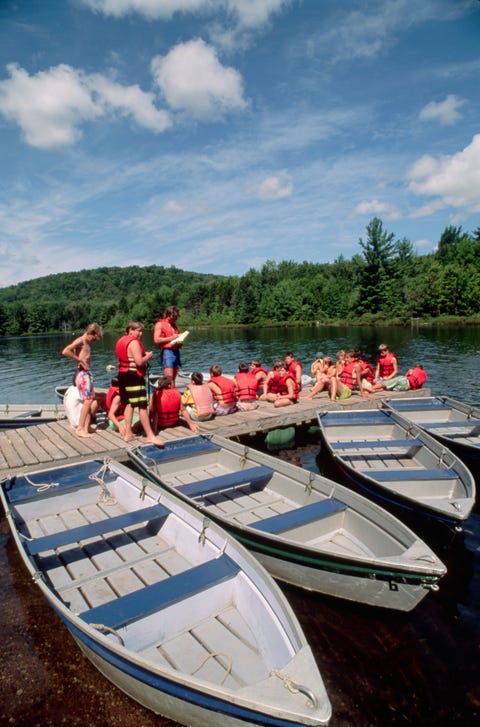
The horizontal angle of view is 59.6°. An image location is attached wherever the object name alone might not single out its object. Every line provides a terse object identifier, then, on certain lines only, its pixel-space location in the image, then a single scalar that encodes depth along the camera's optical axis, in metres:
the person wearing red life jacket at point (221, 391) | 10.12
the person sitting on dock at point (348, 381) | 11.70
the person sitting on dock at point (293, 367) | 11.90
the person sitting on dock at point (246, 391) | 10.68
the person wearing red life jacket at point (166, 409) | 8.83
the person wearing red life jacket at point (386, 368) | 14.00
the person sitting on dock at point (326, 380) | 11.65
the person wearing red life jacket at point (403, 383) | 12.95
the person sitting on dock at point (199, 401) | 9.52
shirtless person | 7.52
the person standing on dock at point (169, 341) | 8.81
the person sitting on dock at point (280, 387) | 11.09
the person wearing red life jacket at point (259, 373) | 12.41
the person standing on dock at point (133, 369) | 7.06
